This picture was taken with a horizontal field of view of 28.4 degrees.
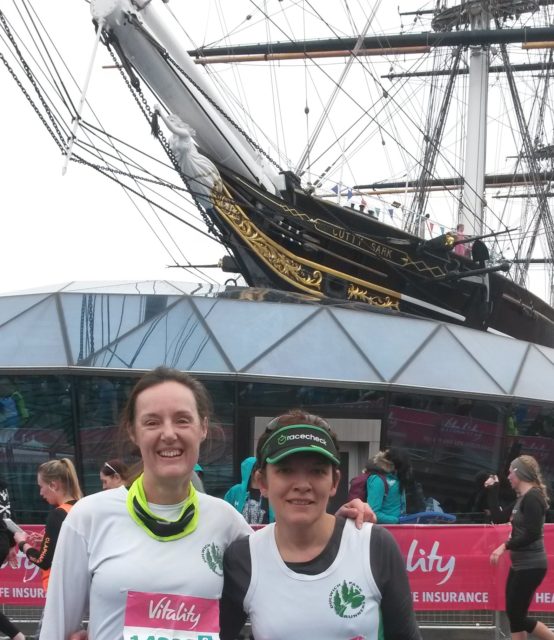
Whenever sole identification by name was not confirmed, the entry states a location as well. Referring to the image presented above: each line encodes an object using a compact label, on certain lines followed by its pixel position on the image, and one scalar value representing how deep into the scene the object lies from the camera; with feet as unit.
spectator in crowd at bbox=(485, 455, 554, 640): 19.39
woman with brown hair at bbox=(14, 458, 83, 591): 15.88
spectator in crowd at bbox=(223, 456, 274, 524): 27.50
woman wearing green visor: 7.88
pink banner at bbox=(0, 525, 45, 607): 23.68
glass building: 38.73
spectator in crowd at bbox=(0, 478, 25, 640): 20.12
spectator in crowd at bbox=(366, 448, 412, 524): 25.61
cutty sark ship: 49.83
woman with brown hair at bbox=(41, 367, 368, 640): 7.89
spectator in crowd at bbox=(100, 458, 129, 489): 15.75
